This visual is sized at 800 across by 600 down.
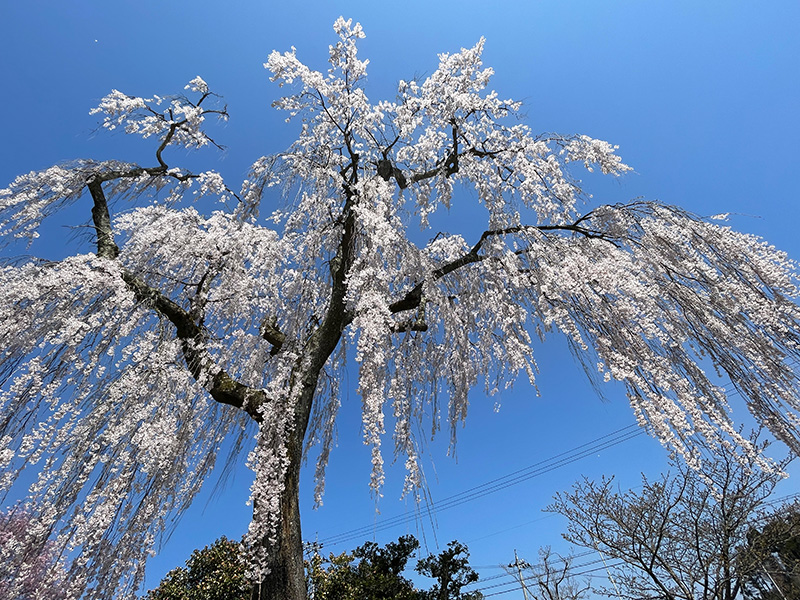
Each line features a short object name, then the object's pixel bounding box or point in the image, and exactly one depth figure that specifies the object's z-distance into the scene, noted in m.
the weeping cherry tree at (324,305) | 2.60
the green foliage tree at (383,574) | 5.88
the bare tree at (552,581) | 11.11
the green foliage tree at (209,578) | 5.83
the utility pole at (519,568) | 15.36
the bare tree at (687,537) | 5.48
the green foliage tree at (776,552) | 5.70
